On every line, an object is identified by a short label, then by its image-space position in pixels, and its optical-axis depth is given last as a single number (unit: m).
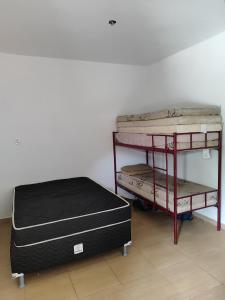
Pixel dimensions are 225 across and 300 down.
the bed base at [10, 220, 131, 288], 1.92
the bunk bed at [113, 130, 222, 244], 2.41
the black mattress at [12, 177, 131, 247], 1.97
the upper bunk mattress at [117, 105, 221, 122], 2.32
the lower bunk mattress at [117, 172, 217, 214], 2.53
